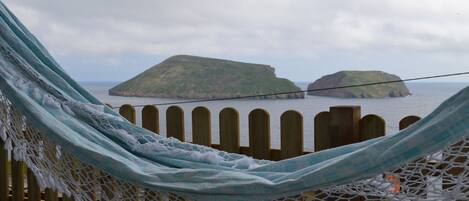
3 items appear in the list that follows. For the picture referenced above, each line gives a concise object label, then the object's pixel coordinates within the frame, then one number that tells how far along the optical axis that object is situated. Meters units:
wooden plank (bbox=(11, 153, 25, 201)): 2.09
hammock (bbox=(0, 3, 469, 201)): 0.76
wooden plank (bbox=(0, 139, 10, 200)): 2.10
